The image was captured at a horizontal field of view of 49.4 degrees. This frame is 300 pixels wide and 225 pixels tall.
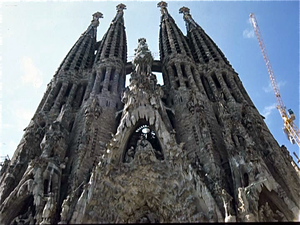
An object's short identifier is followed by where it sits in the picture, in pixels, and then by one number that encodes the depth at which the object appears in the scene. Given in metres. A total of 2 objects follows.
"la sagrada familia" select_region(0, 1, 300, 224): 13.62
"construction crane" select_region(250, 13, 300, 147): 41.01
